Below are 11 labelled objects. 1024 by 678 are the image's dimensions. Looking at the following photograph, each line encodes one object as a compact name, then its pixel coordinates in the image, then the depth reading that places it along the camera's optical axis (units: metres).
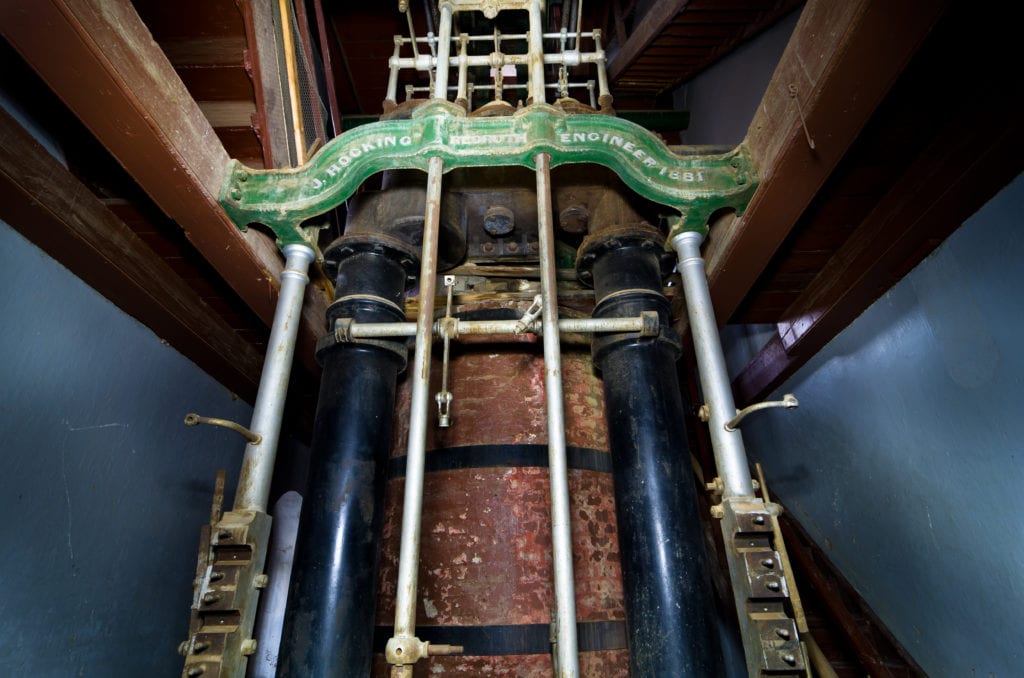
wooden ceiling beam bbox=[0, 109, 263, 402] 1.78
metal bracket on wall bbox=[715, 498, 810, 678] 1.40
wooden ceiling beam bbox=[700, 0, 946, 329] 1.37
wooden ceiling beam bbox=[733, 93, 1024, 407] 1.74
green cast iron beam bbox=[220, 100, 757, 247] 2.01
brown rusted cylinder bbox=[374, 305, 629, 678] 1.75
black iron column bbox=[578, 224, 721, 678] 1.59
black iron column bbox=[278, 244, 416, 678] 1.65
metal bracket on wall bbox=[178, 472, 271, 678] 1.45
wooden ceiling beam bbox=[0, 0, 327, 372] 1.40
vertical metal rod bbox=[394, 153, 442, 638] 1.19
